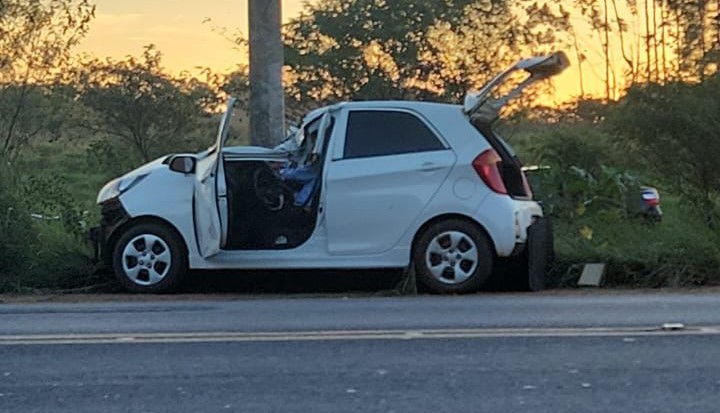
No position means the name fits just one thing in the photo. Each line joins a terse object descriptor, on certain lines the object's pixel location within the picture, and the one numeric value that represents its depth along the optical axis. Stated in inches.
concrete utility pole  562.6
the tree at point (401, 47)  851.4
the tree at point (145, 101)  880.9
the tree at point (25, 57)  596.4
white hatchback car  420.2
